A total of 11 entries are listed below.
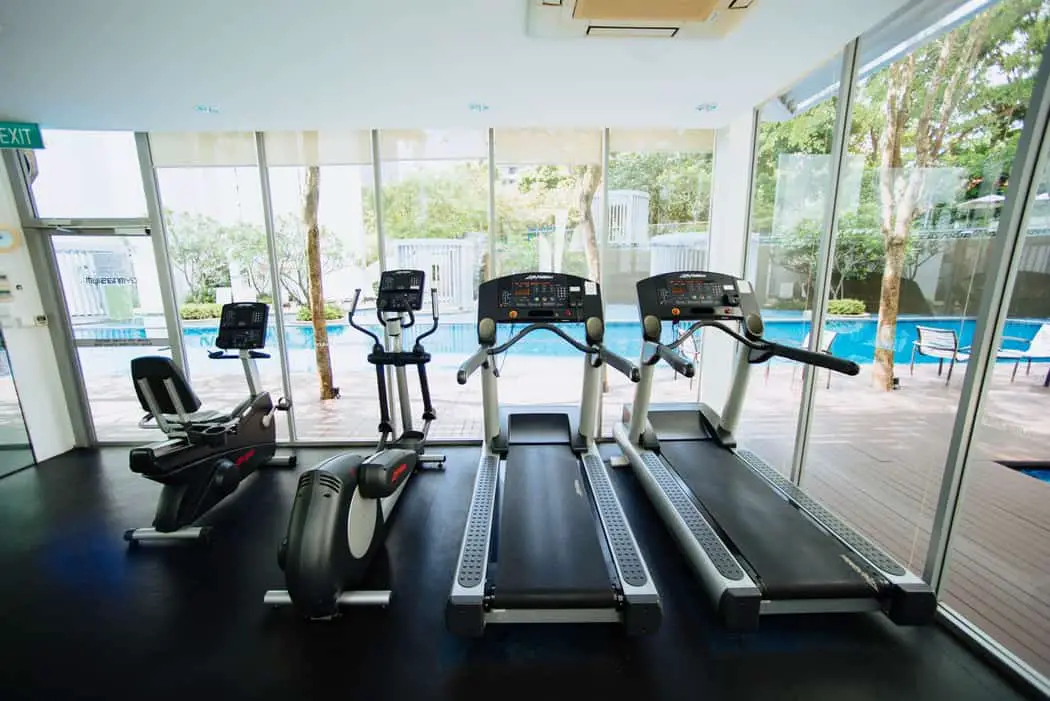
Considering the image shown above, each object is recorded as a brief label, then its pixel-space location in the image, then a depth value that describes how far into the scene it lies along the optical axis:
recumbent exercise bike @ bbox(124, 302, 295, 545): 2.80
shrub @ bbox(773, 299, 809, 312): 3.33
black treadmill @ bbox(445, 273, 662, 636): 1.94
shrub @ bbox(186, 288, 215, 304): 4.31
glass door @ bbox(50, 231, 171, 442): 4.20
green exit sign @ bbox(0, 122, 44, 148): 3.43
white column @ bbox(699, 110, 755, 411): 3.76
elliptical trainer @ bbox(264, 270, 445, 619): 2.04
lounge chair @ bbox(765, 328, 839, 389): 2.93
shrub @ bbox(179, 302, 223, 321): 4.32
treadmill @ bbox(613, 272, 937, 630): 1.99
